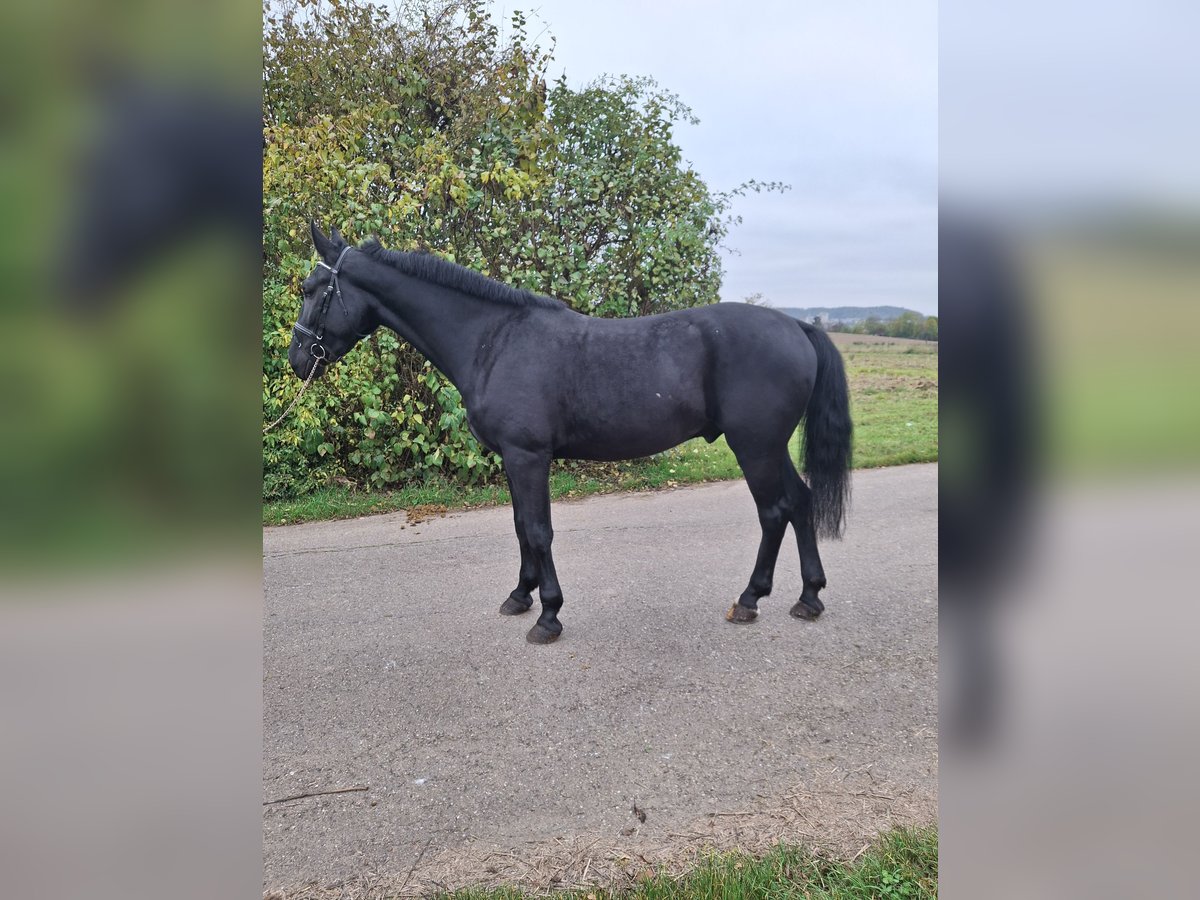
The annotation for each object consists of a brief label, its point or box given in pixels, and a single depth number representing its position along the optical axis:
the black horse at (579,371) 3.60
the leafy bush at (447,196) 6.10
